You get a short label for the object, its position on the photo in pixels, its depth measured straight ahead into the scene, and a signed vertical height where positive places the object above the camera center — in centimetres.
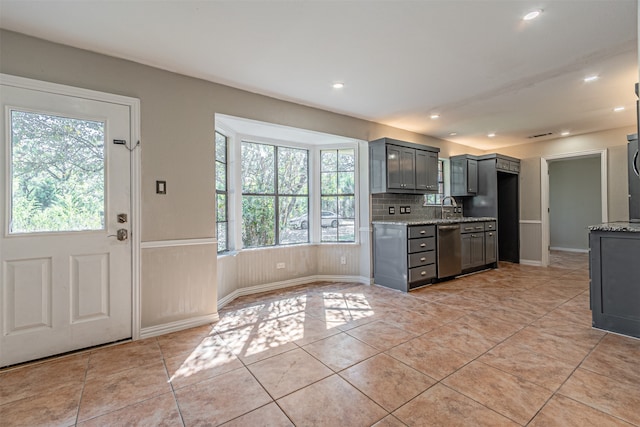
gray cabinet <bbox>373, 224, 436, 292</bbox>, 388 -57
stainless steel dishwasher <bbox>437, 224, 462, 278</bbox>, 426 -56
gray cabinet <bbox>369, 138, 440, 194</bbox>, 418 +74
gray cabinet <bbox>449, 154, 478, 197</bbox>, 544 +76
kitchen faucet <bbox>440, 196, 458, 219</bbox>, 521 +20
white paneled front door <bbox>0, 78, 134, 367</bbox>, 211 -5
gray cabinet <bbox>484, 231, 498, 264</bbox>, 506 -60
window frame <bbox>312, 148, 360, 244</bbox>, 443 +34
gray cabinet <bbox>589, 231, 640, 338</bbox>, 241 -60
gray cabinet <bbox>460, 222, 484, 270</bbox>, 466 -50
